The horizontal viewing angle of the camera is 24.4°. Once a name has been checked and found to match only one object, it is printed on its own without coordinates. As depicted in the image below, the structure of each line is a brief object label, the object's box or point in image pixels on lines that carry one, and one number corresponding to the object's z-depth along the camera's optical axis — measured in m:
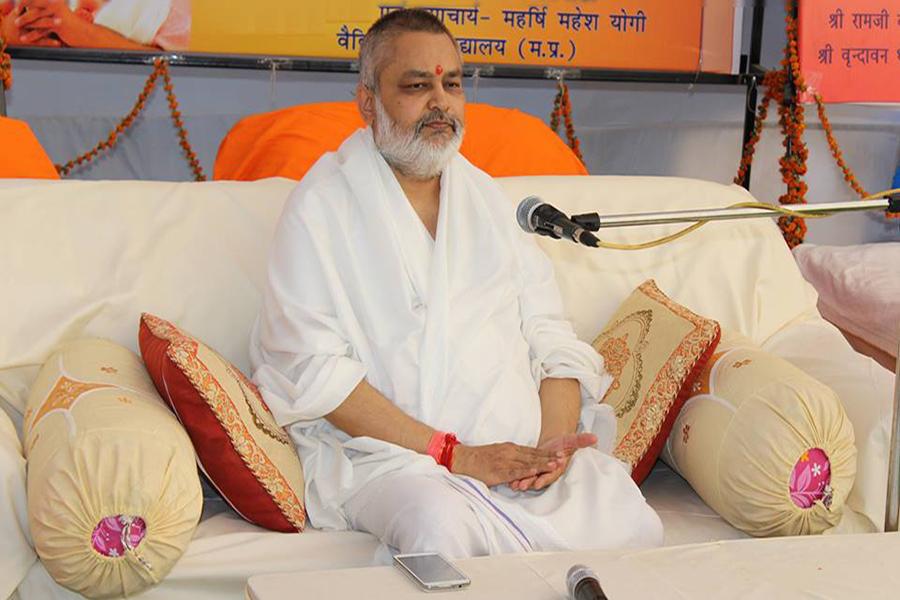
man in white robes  3.97
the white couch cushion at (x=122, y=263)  4.52
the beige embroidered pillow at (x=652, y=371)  4.43
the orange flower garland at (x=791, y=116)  8.65
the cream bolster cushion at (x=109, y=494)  3.40
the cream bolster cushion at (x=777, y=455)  4.04
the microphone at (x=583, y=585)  2.60
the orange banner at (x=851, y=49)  8.70
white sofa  3.87
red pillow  3.85
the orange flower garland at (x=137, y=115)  8.00
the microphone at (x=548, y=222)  2.76
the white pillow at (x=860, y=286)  6.57
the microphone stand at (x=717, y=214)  2.85
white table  2.71
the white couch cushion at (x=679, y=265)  5.21
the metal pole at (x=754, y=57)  8.96
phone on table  2.72
